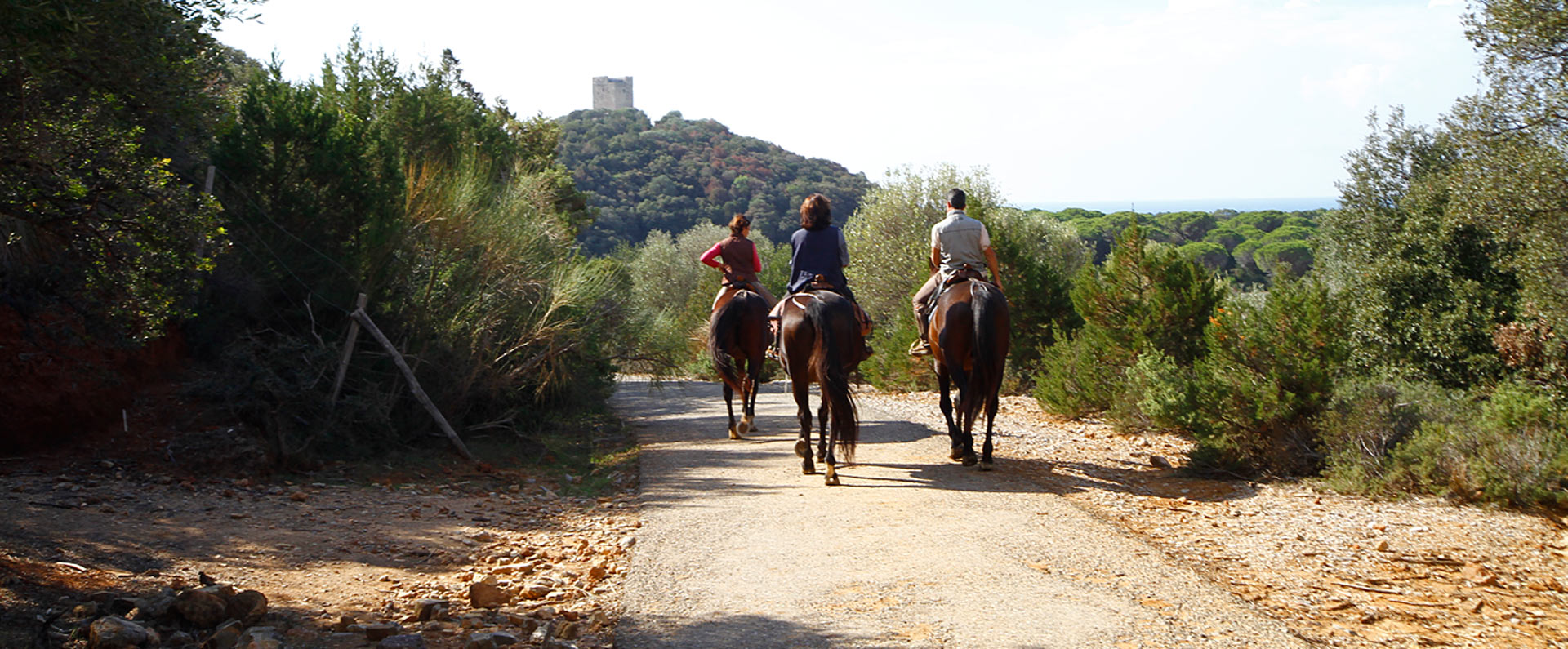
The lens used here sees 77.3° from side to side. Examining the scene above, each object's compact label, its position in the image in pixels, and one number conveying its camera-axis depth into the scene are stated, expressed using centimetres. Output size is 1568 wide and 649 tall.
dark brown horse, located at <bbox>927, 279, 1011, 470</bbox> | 918
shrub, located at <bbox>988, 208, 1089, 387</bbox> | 1778
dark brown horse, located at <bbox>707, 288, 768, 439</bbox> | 1159
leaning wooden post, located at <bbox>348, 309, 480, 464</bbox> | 1066
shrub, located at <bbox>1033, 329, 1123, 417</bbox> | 1383
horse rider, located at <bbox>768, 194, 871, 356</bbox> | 982
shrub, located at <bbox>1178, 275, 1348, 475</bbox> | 917
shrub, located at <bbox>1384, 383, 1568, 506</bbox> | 739
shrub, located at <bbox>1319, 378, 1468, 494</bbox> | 827
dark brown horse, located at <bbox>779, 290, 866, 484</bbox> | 881
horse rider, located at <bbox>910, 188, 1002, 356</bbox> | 977
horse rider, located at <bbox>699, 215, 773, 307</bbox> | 1183
